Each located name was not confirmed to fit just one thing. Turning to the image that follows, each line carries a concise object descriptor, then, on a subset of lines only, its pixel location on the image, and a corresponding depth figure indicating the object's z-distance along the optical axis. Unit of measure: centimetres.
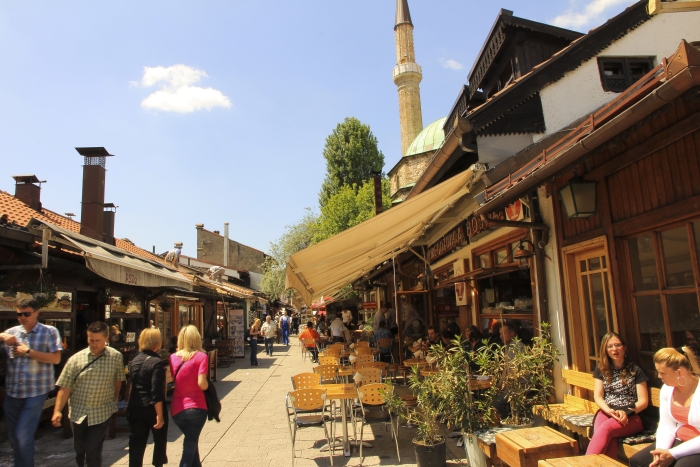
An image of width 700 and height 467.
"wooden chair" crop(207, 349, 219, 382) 1062
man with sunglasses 422
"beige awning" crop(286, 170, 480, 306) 644
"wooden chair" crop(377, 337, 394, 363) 1234
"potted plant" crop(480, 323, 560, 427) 476
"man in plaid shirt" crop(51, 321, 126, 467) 416
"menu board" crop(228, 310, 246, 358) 1775
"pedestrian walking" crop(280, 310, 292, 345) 2512
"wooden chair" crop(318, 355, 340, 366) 891
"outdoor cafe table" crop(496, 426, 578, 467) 375
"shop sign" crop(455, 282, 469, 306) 933
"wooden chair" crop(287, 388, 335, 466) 543
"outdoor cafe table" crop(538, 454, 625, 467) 325
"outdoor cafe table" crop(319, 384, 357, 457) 540
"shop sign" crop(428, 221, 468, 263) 867
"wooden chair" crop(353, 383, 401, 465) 551
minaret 3916
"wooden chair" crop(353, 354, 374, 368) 891
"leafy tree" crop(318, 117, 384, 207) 4253
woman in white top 313
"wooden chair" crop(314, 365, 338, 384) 770
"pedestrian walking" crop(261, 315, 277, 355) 1862
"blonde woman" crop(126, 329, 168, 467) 427
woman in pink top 430
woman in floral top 380
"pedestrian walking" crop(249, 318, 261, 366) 1471
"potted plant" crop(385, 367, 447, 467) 469
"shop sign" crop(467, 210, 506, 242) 743
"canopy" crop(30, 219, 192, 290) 589
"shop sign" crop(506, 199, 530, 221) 592
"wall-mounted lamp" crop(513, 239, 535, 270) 572
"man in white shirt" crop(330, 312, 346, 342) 1617
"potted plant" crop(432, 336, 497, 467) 463
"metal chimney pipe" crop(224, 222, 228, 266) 4362
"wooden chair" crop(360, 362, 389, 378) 780
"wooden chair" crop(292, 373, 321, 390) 640
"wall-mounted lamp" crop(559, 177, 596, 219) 450
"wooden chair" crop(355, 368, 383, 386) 682
